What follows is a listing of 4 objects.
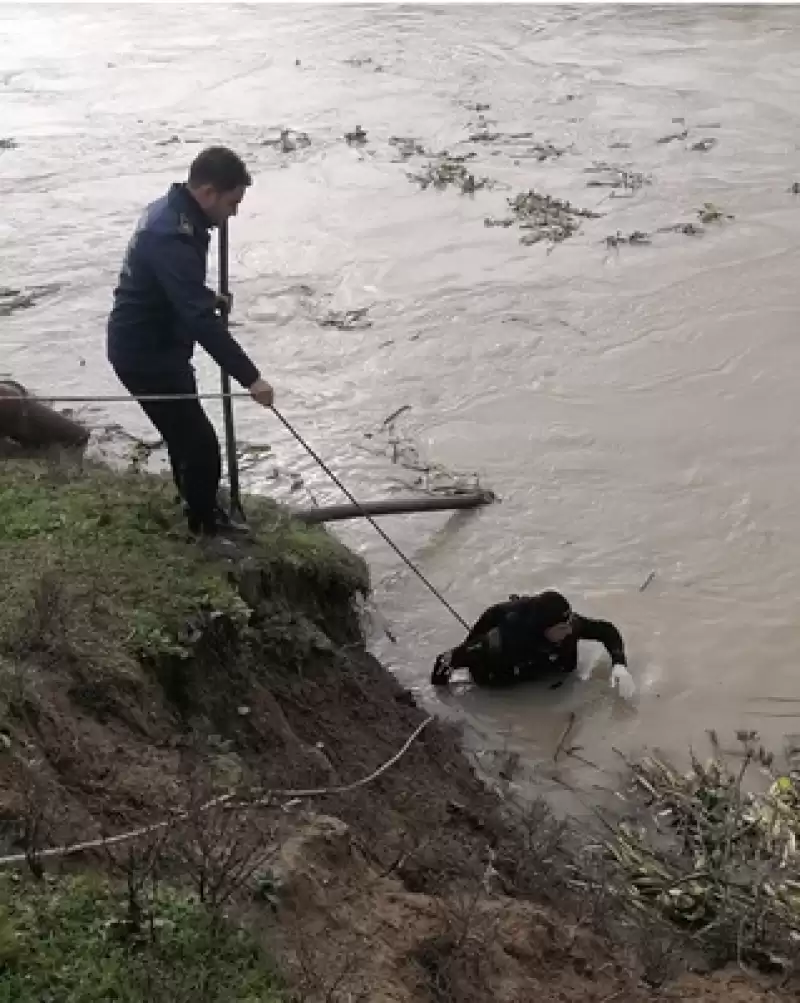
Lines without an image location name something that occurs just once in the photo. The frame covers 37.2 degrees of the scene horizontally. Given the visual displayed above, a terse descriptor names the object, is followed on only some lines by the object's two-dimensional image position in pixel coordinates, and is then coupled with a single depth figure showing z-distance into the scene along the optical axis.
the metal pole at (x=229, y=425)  5.78
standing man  5.35
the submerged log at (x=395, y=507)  7.72
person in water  6.69
